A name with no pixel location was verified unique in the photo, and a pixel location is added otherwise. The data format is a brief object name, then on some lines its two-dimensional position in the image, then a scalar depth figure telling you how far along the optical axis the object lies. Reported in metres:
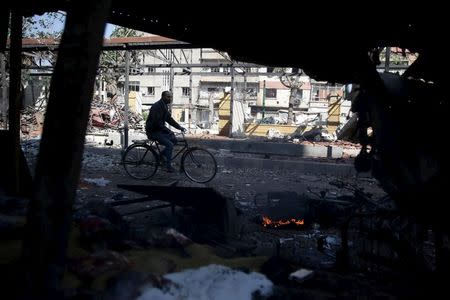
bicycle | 10.00
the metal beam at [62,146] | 1.90
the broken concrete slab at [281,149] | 14.22
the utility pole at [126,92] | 12.98
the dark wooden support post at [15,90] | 4.87
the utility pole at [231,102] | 17.73
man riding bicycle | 9.76
